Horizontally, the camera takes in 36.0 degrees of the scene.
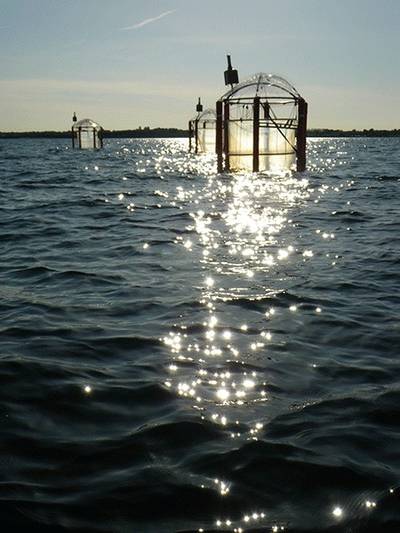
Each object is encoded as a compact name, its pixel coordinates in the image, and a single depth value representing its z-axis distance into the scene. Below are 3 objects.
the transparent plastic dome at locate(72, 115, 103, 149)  63.41
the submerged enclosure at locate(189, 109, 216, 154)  48.09
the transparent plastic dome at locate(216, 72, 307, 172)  26.09
